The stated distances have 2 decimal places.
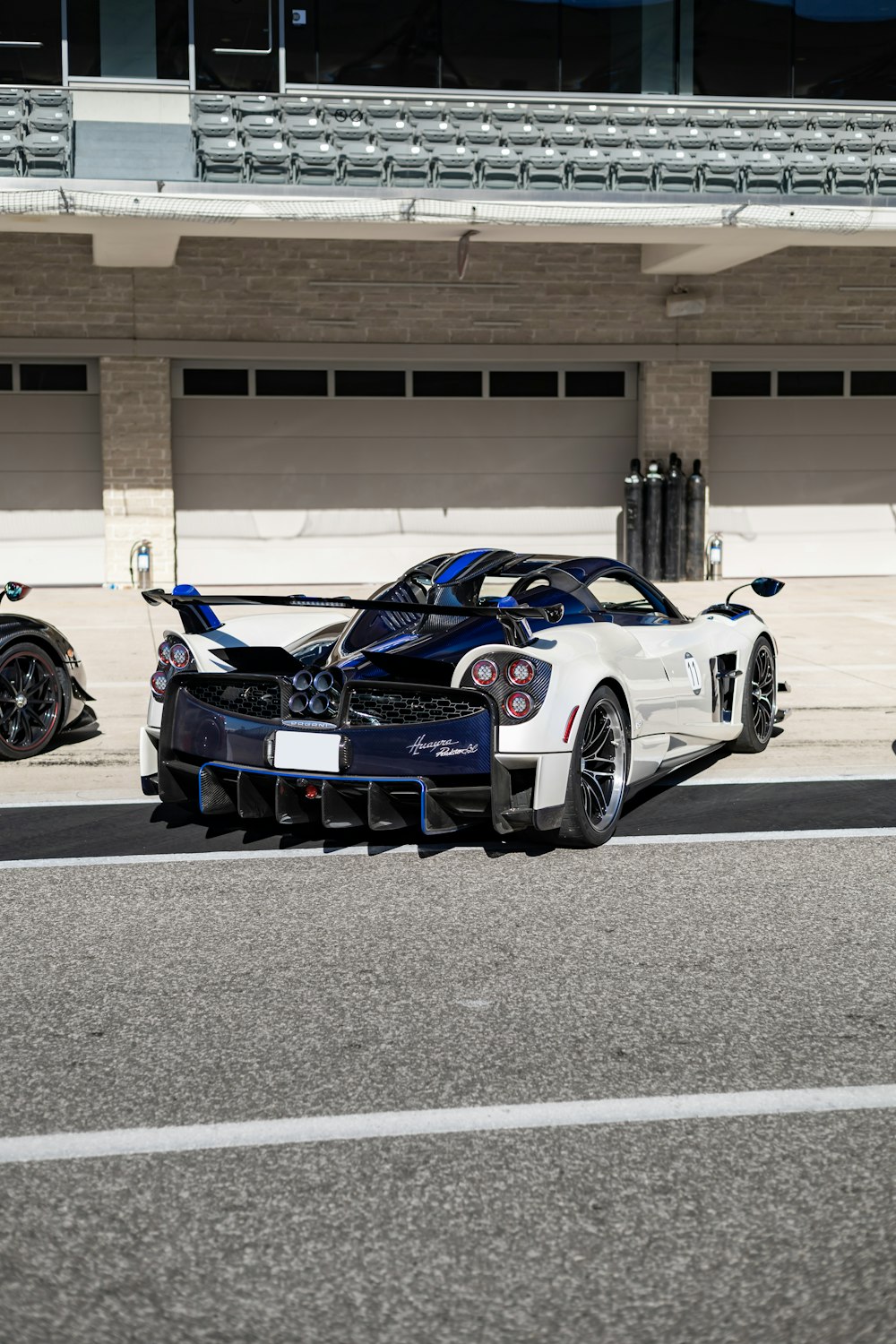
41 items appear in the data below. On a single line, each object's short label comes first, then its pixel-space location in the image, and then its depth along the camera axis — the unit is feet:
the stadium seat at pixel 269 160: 61.11
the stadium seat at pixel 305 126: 62.95
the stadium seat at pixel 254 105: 63.62
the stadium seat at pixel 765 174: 63.62
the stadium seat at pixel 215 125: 62.59
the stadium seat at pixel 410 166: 61.82
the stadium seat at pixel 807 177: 63.93
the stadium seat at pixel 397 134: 62.85
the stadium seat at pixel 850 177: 64.18
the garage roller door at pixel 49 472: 63.93
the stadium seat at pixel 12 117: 60.16
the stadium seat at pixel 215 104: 63.10
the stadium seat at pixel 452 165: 62.03
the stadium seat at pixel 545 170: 62.75
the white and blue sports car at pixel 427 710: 19.51
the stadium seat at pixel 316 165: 61.26
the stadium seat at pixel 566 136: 64.23
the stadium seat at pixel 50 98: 61.82
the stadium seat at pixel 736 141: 65.92
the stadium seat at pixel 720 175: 63.10
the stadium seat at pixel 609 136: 64.59
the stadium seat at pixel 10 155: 58.13
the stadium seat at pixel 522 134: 63.72
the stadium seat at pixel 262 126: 62.69
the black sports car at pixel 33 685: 27.66
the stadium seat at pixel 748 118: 67.46
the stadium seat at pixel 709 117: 66.80
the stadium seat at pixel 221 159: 61.11
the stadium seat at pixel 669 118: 66.28
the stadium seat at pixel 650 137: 65.26
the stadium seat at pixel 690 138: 65.62
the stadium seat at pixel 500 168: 62.54
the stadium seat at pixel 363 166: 61.52
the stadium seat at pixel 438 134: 63.10
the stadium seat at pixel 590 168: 62.90
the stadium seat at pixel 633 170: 63.21
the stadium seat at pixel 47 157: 58.85
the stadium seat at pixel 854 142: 66.39
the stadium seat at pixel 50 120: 60.70
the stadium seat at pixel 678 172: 63.05
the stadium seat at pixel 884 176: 64.13
